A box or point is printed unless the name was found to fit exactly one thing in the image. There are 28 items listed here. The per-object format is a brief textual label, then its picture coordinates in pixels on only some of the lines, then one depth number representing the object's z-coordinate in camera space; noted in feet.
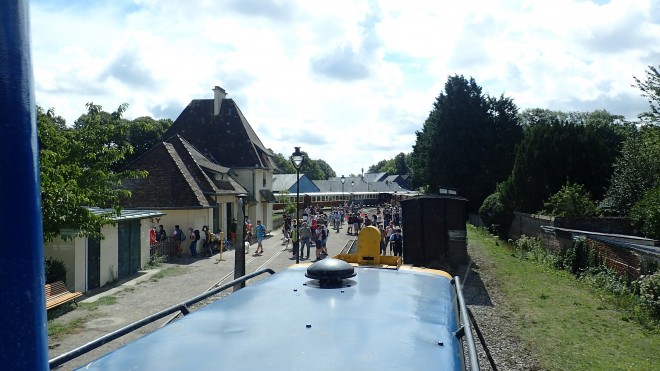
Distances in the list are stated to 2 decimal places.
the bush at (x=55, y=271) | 47.80
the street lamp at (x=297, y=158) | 61.82
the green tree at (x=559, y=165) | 104.83
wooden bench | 43.24
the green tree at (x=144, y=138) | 172.35
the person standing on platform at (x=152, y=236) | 77.73
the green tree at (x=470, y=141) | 155.22
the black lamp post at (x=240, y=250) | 44.73
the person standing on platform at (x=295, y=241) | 77.04
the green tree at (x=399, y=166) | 515.09
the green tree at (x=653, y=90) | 81.71
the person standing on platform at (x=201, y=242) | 87.10
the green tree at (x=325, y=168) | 534.57
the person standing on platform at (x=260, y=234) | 87.35
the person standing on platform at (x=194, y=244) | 85.61
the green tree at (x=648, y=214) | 59.47
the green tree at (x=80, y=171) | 38.55
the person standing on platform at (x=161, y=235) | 82.07
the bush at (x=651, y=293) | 40.09
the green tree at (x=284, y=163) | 368.19
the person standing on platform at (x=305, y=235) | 81.38
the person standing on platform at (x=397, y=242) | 69.26
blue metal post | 4.26
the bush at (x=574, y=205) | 80.43
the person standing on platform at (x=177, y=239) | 83.72
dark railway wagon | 64.28
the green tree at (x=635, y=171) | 79.25
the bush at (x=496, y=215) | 112.98
